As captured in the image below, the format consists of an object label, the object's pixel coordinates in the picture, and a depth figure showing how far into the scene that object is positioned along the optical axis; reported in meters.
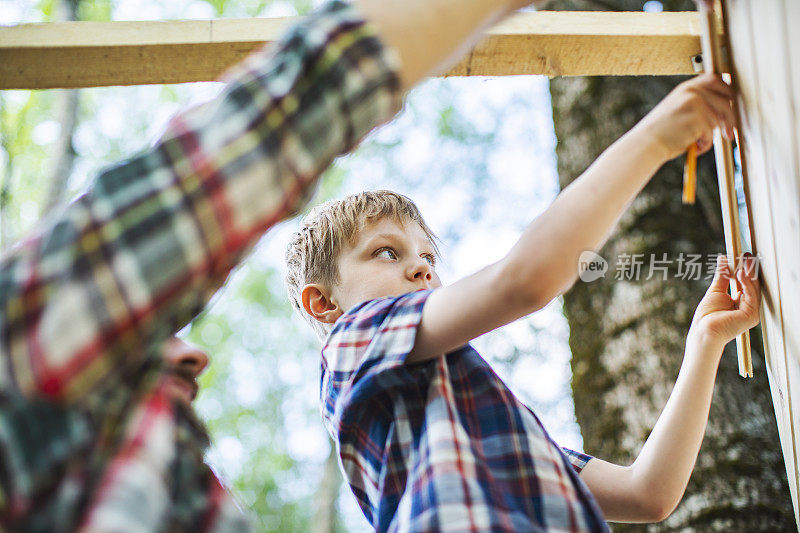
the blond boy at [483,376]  1.17
